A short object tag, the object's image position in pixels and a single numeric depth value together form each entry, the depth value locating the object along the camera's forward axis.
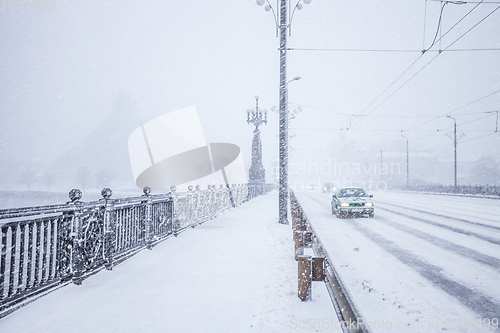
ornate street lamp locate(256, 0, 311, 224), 11.55
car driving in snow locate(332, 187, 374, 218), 14.02
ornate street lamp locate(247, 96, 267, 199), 28.70
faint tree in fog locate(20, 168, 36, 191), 174.01
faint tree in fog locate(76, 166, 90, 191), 149.00
